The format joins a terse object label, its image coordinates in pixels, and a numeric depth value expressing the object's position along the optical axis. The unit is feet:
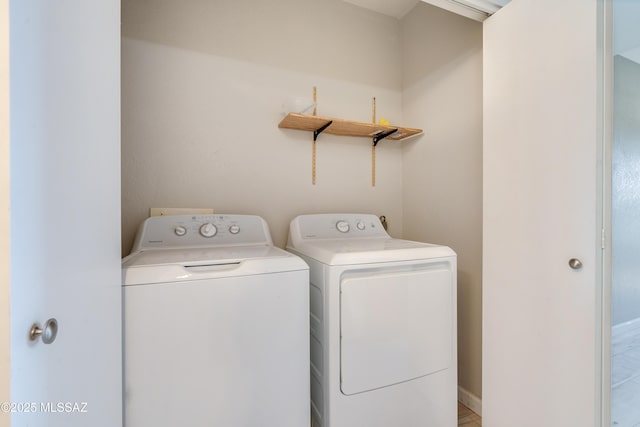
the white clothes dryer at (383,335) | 3.77
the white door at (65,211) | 1.52
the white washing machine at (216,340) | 2.97
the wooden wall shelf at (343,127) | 5.48
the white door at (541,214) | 3.28
